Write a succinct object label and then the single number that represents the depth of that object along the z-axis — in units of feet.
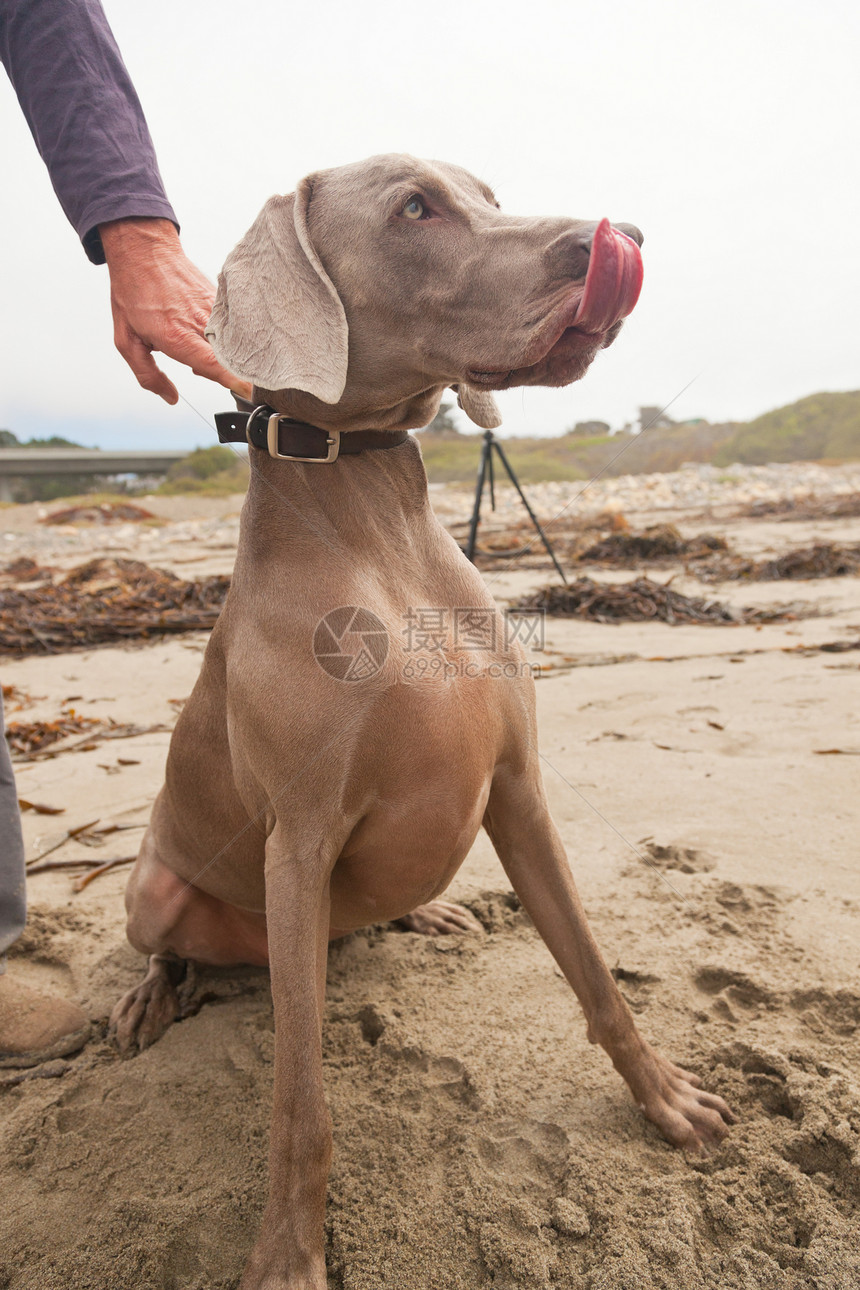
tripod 20.27
